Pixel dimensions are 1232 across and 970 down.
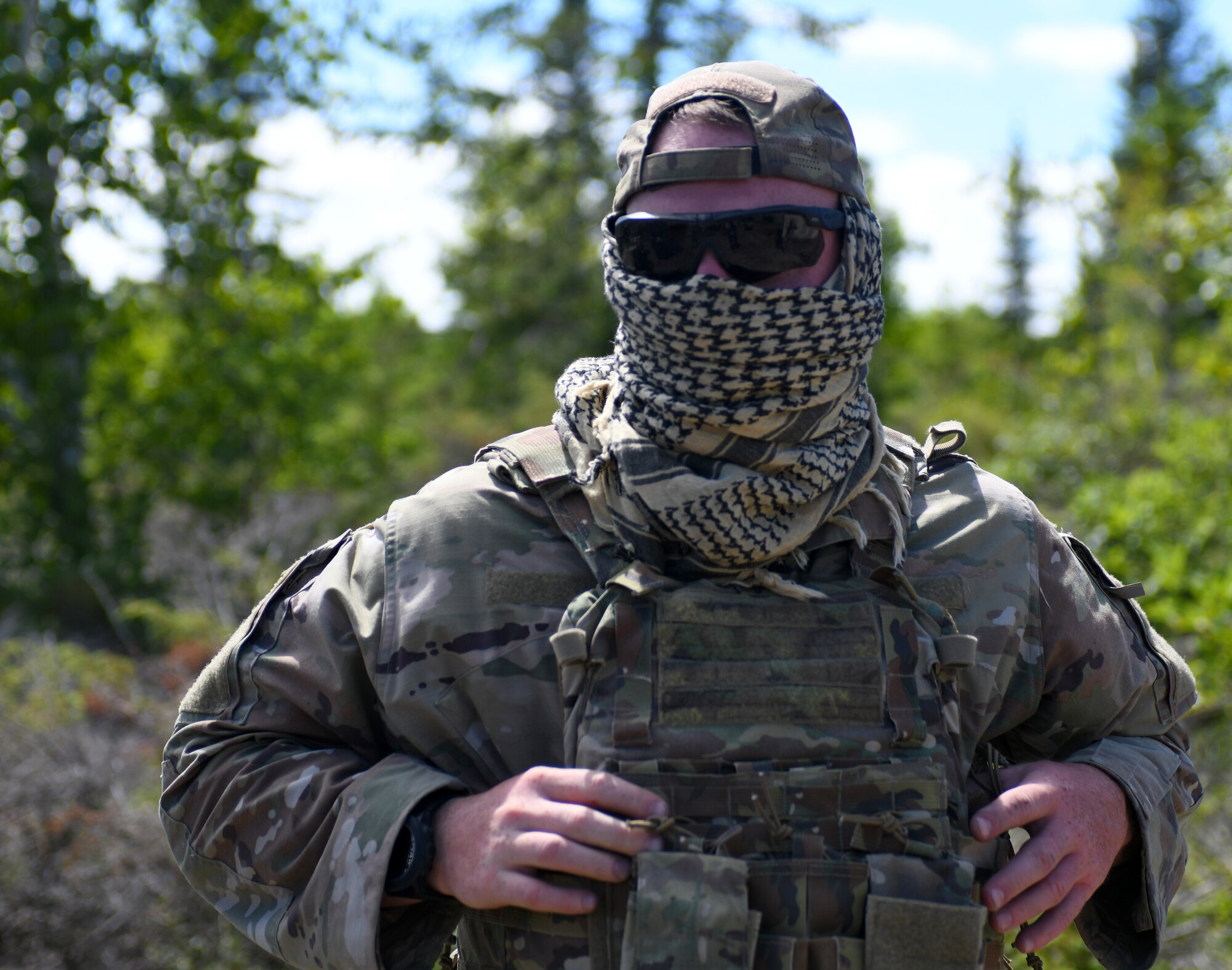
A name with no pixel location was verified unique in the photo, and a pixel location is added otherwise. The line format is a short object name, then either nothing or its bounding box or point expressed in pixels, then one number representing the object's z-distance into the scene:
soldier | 1.52
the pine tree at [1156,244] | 10.09
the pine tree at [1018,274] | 39.38
